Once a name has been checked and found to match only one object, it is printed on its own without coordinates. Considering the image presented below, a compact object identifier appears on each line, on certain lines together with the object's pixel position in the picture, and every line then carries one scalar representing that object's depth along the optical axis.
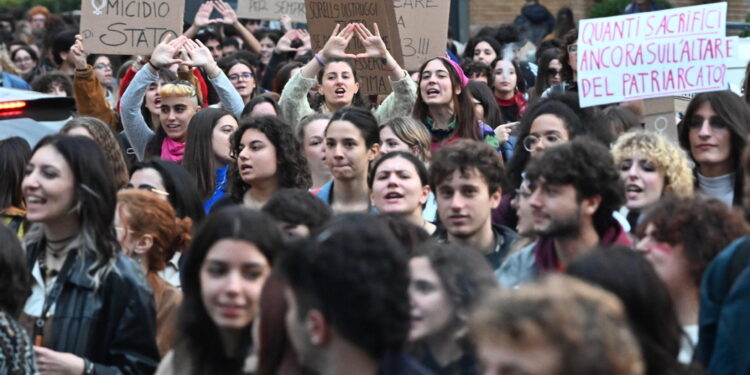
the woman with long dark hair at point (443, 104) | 18.20
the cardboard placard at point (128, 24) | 21.12
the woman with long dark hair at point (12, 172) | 13.45
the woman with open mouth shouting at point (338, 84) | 18.55
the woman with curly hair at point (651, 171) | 13.13
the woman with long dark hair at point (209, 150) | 16.34
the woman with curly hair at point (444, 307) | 8.26
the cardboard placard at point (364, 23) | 19.87
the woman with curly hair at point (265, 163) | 14.81
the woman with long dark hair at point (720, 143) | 14.68
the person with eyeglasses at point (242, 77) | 22.94
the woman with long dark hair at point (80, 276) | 10.10
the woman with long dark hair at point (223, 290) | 8.35
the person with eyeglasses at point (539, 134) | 14.21
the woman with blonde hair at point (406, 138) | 16.00
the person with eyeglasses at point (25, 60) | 33.04
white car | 16.89
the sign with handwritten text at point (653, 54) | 15.96
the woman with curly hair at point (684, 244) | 9.45
